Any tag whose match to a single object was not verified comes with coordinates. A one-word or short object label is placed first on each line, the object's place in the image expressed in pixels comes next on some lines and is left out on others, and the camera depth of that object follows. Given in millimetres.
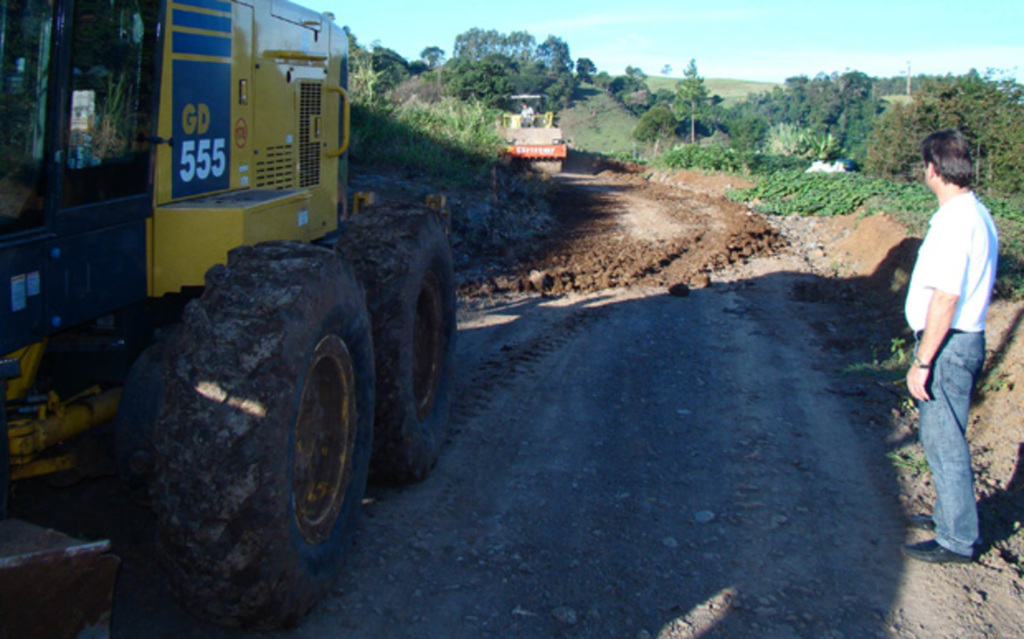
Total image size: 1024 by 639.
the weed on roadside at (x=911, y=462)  5594
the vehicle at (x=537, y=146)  28984
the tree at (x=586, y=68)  126712
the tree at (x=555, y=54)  122500
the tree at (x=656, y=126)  59969
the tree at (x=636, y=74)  137875
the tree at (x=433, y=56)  107438
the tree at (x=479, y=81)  47750
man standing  4242
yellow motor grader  2930
